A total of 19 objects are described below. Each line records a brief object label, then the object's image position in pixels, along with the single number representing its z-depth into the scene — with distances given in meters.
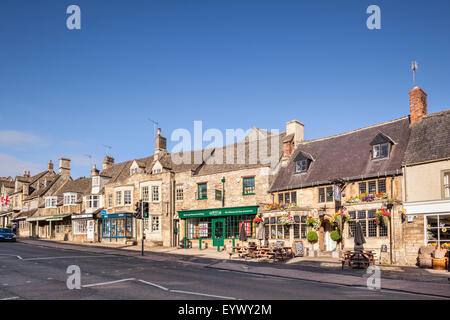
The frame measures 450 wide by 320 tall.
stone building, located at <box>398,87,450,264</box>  20.98
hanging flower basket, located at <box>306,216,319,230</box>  25.42
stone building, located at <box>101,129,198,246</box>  35.34
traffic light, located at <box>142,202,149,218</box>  26.59
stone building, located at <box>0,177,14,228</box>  62.91
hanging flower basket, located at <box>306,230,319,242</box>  25.28
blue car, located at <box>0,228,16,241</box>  38.62
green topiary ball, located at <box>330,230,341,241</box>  24.12
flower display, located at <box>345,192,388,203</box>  22.77
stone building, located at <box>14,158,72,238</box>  51.00
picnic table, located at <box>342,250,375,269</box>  19.61
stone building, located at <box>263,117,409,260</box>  22.86
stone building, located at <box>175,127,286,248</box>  29.91
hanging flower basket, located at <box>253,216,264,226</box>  28.07
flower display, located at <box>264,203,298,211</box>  27.08
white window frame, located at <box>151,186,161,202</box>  36.28
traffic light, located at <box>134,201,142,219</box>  26.66
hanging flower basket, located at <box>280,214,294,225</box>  26.39
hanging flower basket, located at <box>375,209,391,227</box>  21.95
